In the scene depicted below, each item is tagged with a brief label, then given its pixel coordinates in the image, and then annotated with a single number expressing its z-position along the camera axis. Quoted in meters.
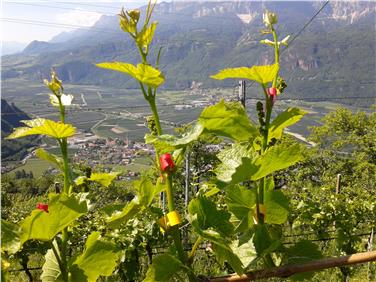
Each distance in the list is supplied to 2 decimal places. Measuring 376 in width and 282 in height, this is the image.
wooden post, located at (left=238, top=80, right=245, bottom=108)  7.58
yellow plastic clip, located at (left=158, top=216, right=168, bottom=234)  0.83
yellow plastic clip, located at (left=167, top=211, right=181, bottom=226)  0.80
